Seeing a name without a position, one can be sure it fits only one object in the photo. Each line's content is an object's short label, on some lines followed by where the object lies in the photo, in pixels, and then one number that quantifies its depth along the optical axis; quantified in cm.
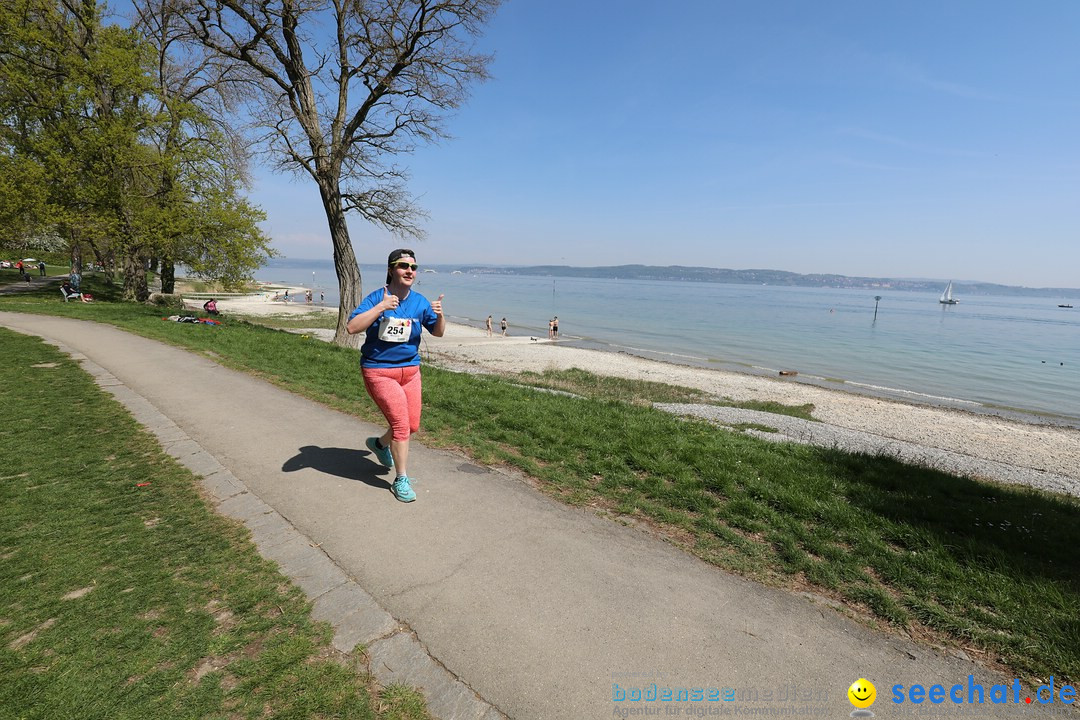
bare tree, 1312
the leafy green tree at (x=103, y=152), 1689
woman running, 421
